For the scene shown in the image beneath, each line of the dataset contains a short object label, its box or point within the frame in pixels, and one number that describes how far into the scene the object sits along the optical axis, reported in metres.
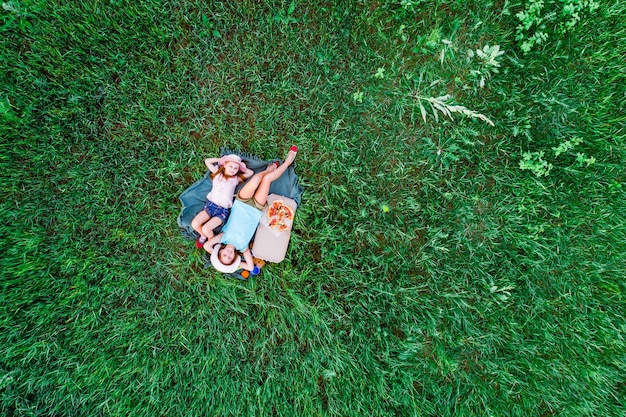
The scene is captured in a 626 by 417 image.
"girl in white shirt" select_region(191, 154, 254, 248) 3.04
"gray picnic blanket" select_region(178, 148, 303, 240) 3.20
